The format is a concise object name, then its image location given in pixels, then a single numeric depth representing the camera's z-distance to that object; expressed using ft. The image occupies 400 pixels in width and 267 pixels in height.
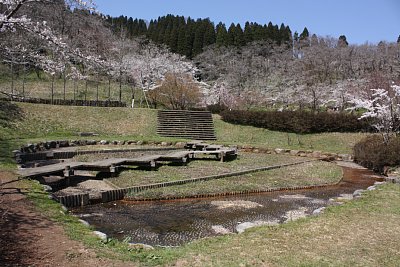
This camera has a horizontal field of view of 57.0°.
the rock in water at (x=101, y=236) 18.40
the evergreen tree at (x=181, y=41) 212.91
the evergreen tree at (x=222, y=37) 212.74
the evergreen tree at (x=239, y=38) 214.48
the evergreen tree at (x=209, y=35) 216.95
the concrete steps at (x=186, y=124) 85.46
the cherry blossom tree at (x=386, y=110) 61.46
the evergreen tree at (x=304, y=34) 222.03
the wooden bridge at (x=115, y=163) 34.27
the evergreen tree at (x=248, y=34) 215.72
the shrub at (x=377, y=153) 51.70
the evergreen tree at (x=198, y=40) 213.87
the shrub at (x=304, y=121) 81.25
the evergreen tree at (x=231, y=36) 212.84
